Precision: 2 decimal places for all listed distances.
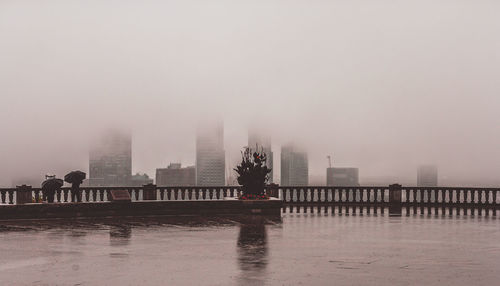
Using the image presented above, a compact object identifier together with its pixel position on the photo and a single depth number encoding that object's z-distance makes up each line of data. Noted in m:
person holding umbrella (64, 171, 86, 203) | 26.34
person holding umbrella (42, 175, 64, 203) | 25.20
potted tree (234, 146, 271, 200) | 27.59
